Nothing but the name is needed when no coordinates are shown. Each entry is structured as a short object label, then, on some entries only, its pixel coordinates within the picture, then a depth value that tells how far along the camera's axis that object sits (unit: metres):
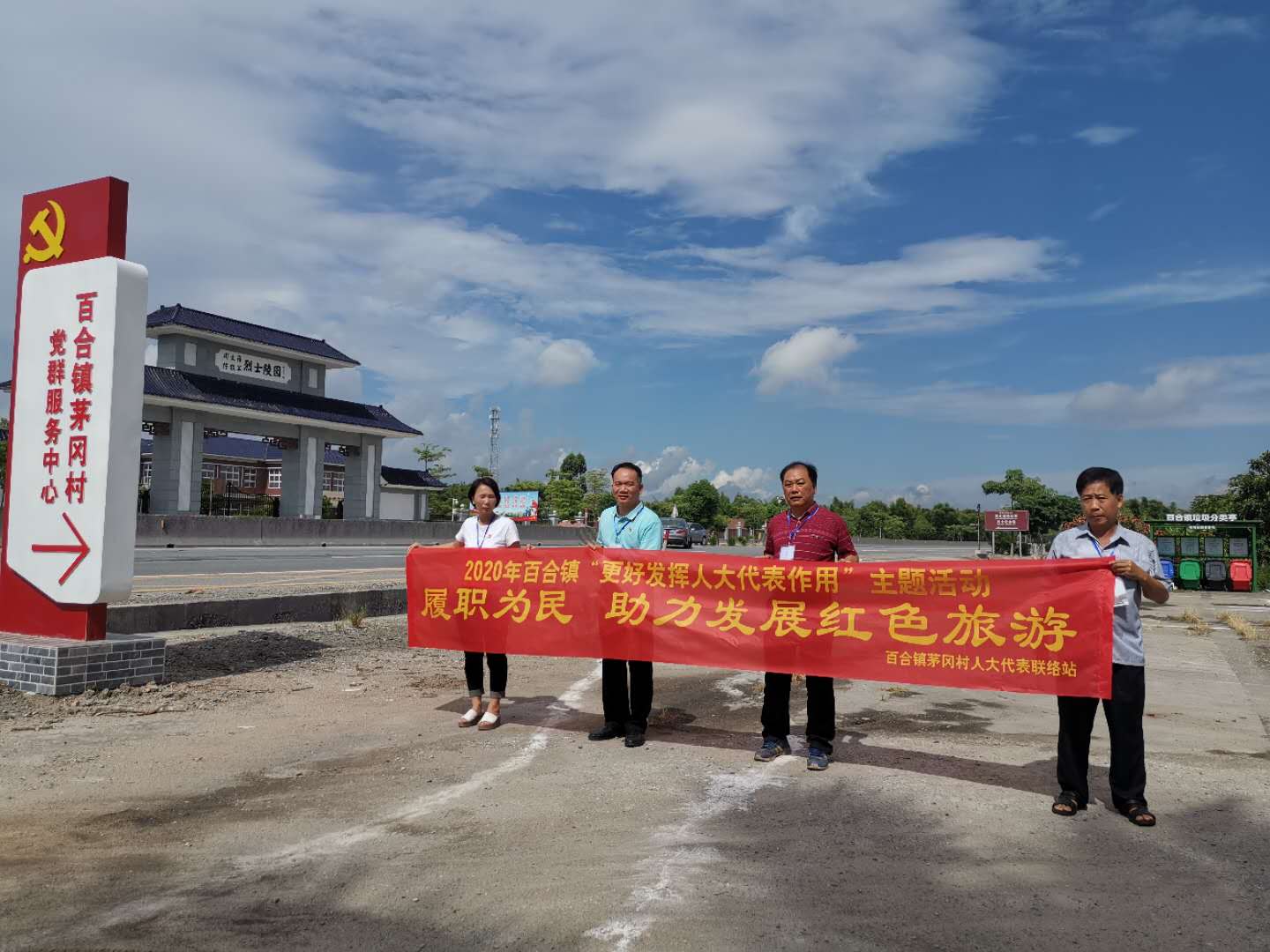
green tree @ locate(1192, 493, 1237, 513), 34.25
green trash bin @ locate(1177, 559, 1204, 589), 25.48
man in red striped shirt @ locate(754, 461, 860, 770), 5.82
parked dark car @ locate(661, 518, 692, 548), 44.28
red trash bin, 24.56
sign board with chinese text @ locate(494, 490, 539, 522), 65.25
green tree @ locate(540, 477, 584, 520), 79.33
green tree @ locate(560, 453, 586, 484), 90.75
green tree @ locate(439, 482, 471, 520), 71.72
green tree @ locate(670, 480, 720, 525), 83.88
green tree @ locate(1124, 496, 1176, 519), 75.00
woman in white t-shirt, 6.90
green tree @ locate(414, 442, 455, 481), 63.66
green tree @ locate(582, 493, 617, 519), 76.31
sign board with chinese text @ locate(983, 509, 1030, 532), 59.23
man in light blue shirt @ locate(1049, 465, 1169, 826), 4.82
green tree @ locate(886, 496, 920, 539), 102.88
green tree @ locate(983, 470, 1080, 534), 70.06
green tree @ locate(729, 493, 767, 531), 98.00
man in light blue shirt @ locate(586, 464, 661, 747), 6.43
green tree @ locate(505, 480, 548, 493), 83.97
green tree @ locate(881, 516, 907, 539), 100.75
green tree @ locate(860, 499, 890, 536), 104.00
